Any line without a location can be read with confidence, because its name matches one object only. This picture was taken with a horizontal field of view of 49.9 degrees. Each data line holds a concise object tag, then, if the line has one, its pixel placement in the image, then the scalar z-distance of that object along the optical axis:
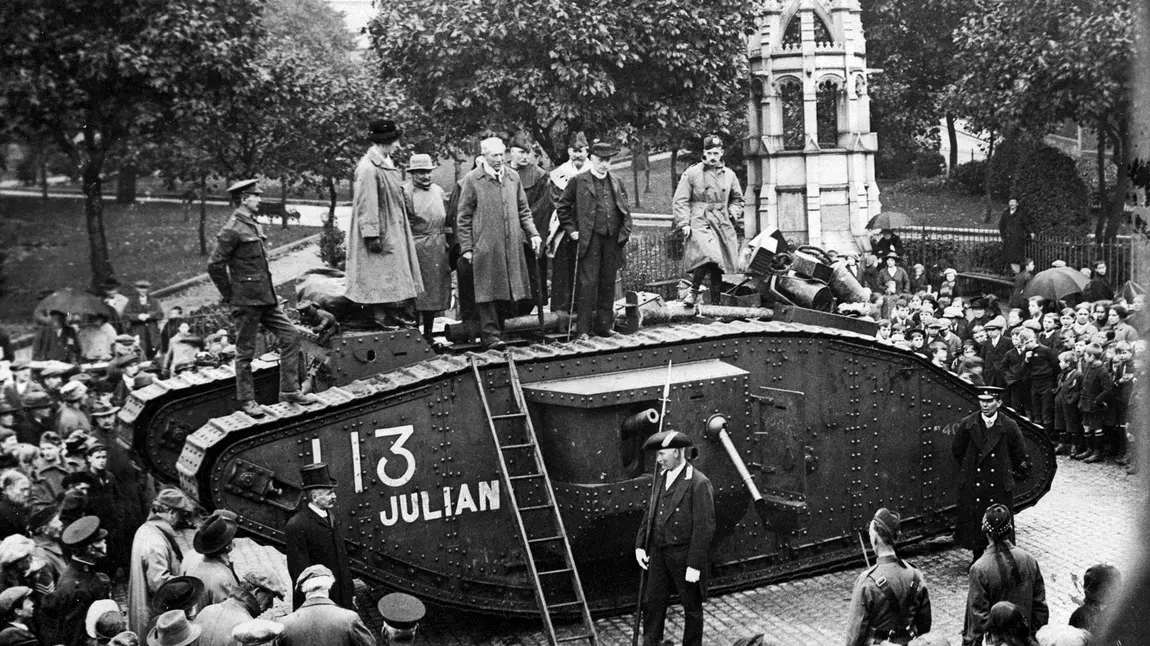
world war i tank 9.89
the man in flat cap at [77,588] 8.52
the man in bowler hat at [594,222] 11.77
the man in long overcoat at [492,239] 11.51
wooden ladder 9.29
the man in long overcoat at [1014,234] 25.86
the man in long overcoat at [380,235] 10.70
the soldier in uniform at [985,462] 11.26
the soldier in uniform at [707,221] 13.45
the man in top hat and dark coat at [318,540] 8.77
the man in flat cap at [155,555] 8.77
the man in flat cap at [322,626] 6.96
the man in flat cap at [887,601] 7.60
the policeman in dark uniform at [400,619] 7.02
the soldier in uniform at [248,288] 10.04
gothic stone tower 31.31
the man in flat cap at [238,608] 7.14
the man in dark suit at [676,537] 9.07
